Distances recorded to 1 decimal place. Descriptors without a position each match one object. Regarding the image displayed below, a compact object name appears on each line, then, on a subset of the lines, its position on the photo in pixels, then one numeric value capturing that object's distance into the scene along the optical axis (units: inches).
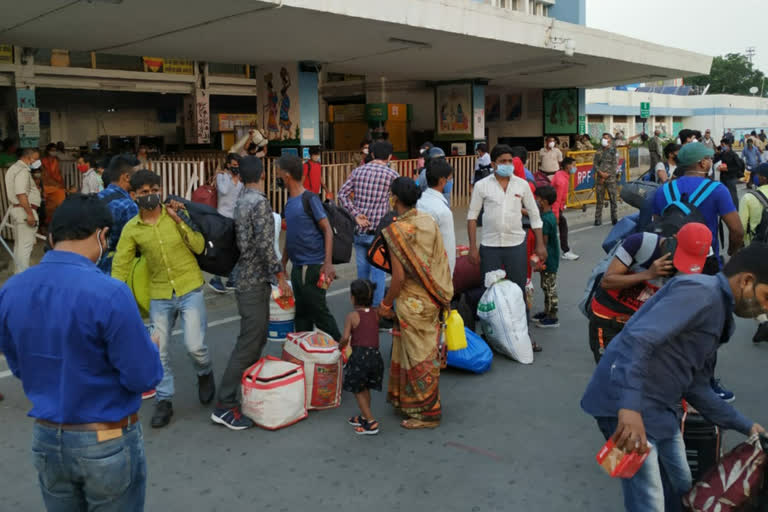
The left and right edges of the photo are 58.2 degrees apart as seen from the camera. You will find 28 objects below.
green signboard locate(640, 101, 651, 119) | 1064.8
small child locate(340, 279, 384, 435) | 183.6
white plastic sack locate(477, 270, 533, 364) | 239.3
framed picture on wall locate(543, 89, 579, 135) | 973.8
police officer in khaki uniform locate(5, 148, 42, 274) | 359.9
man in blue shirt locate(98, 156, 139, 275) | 205.2
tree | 3890.3
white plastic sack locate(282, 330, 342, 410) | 199.9
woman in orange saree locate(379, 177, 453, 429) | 182.9
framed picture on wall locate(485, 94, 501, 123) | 1033.6
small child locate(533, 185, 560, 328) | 283.9
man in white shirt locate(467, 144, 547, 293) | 248.5
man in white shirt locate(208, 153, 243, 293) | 331.3
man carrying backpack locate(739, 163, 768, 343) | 260.2
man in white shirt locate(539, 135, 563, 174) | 666.8
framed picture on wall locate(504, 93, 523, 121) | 1015.0
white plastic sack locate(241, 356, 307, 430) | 188.4
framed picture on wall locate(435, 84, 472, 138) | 829.8
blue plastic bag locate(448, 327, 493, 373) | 229.8
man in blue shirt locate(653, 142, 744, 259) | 202.8
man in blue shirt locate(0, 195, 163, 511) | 96.3
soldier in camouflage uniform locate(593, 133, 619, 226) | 555.5
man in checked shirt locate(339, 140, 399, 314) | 271.4
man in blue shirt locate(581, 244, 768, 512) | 101.4
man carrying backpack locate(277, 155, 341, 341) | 215.2
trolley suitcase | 125.3
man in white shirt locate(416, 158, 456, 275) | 222.5
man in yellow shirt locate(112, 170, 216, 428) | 185.3
